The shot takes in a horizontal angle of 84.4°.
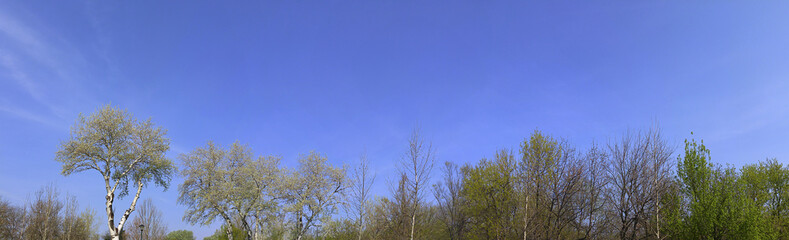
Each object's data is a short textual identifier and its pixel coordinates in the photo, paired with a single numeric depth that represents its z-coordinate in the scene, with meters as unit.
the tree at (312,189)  32.22
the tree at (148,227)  43.28
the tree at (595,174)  24.71
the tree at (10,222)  45.12
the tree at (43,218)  39.88
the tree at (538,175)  21.64
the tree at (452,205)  36.74
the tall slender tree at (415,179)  20.44
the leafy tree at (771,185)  29.05
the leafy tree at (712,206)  20.53
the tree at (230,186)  33.44
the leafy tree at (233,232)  34.19
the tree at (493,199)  24.31
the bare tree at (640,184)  22.64
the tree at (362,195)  21.52
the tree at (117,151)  27.86
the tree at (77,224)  42.88
